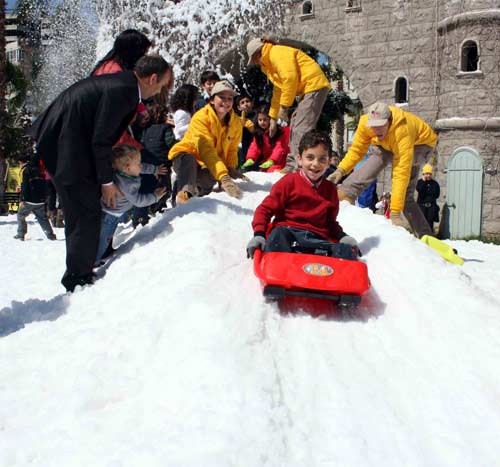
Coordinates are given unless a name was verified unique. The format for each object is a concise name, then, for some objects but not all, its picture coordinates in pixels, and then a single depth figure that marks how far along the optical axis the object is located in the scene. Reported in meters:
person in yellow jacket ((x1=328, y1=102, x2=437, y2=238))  5.40
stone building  13.20
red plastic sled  3.18
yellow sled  5.14
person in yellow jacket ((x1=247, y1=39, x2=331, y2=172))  6.14
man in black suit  3.90
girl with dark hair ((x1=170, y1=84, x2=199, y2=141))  6.87
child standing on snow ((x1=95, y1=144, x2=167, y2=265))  4.21
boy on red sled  3.72
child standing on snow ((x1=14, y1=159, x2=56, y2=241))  8.50
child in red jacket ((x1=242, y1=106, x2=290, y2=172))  7.50
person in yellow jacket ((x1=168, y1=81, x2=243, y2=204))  5.55
